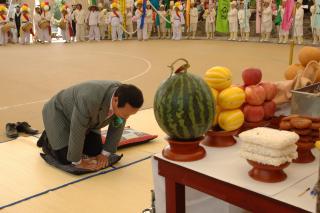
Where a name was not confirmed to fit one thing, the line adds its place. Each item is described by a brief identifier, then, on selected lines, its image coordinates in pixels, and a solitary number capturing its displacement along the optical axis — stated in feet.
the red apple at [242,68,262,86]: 5.54
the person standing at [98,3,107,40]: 51.37
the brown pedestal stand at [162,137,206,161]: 4.55
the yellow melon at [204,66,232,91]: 5.27
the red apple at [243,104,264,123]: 5.34
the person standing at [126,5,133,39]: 50.55
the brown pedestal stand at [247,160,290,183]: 3.94
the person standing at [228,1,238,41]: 41.85
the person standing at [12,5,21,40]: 49.32
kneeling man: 7.63
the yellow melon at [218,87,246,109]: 5.16
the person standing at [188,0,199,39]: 46.91
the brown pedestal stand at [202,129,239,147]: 5.02
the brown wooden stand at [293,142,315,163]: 4.47
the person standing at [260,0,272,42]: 38.96
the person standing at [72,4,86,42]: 50.11
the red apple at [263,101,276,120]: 5.48
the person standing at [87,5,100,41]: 50.26
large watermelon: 4.54
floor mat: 8.13
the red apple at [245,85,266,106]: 5.35
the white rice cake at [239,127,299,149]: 3.81
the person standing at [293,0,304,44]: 35.96
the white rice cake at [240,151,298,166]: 3.84
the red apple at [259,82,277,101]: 5.52
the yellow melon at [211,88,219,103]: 5.13
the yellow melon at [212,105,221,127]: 5.10
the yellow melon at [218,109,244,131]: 5.06
